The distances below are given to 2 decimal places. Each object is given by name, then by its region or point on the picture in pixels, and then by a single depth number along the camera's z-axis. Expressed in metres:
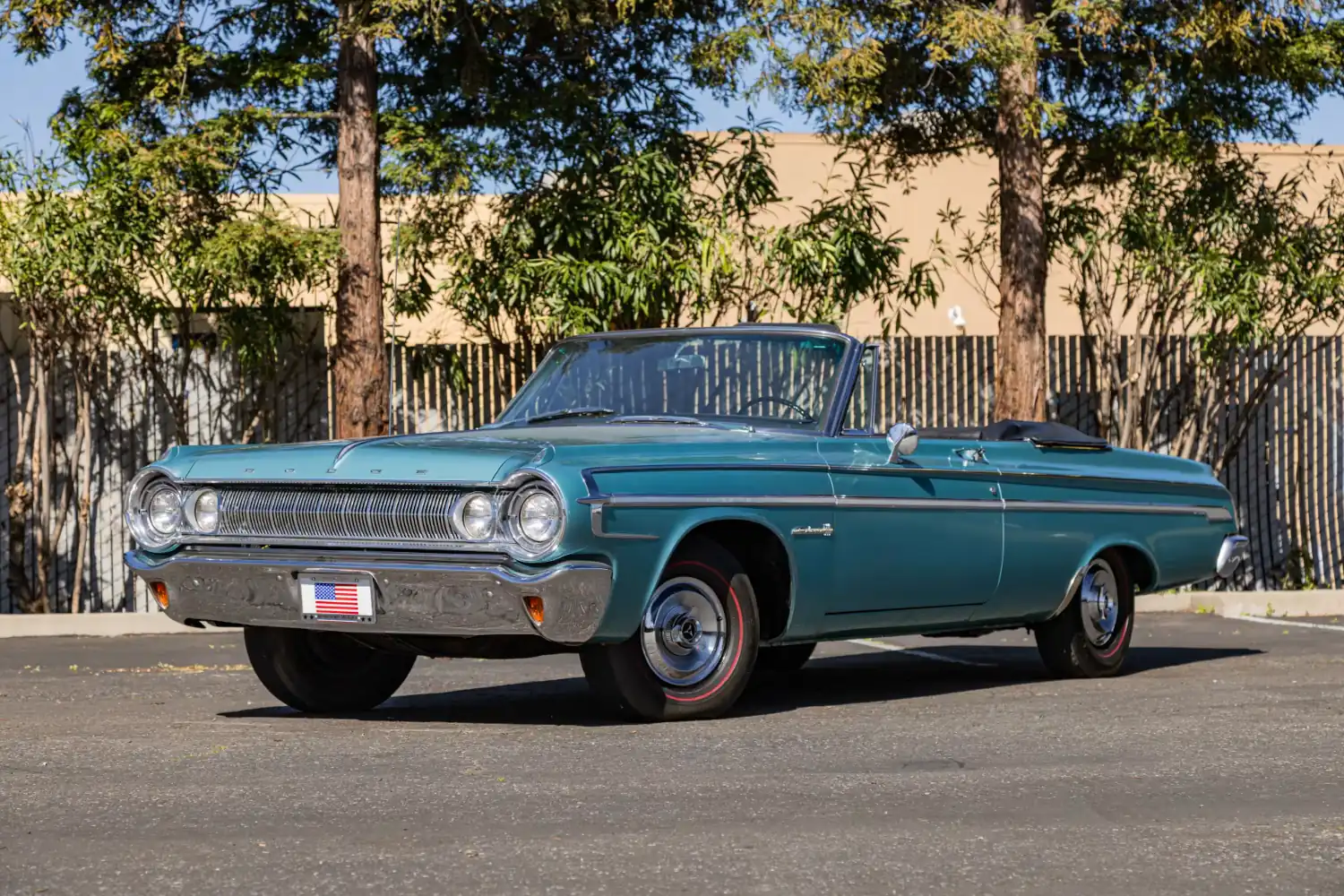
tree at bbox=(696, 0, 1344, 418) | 15.34
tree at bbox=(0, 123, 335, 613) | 14.62
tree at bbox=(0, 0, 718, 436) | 15.47
